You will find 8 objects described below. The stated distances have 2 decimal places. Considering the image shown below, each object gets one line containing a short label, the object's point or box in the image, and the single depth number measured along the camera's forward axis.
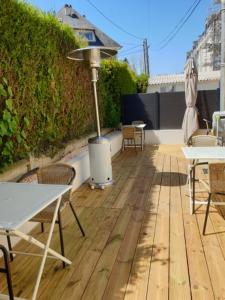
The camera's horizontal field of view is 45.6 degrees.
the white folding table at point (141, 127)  7.56
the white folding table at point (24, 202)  1.56
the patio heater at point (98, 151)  4.25
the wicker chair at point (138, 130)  7.99
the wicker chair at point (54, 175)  2.71
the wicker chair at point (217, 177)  2.96
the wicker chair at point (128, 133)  7.36
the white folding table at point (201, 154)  3.12
